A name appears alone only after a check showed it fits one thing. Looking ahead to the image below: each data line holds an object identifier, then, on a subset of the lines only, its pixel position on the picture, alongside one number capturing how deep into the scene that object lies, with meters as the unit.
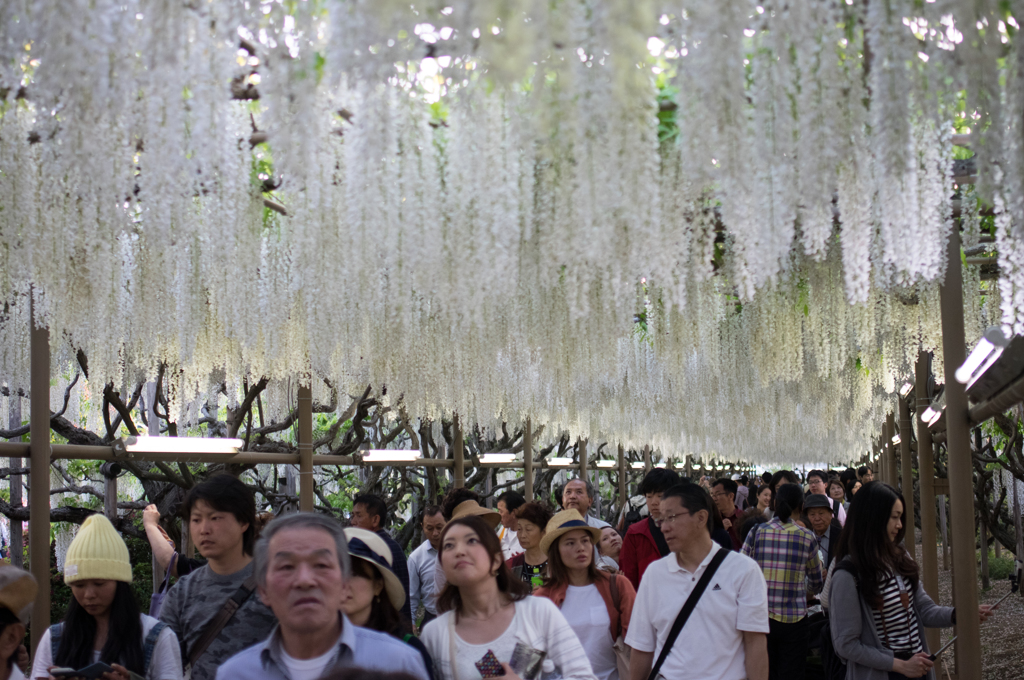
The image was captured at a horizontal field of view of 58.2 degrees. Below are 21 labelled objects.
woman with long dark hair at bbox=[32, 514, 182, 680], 2.77
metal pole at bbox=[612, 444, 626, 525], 19.45
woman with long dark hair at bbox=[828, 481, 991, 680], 3.75
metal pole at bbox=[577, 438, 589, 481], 15.82
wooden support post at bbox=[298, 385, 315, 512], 6.72
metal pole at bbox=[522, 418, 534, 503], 12.84
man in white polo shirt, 3.39
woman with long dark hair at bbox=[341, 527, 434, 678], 2.72
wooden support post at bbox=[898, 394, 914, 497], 8.96
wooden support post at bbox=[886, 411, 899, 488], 11.93
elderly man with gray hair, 2.04
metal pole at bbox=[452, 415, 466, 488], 10.09
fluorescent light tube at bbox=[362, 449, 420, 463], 8.38
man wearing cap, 5.96
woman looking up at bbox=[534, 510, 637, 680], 3.79
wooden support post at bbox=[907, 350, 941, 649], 7.18
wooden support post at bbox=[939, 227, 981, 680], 4.57
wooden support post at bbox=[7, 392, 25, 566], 9.44
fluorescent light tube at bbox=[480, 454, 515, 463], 11.37
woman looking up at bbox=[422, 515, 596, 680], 2.76
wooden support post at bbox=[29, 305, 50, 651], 4.15
